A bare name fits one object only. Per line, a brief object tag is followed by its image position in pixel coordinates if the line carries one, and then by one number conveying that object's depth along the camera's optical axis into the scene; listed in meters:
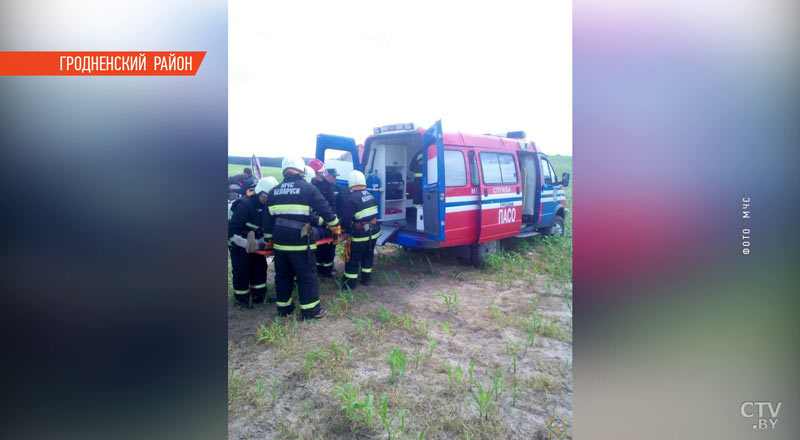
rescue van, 5.32
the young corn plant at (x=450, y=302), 4.50
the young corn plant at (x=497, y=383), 2.61
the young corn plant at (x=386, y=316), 4.10
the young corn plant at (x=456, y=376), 2.83
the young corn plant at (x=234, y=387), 2.73
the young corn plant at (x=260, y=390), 2.75
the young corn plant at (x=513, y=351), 3.10
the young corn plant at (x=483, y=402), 2.42
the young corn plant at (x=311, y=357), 3.02
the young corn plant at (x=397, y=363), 2.95
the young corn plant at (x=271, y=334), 3.65
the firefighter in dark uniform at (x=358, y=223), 5.20
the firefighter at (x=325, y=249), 5.79
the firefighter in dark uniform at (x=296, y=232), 4.09
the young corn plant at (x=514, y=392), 2.58
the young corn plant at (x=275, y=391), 2.73
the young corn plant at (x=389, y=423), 2.27
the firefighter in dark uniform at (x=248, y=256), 4.58
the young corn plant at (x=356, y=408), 2.36
